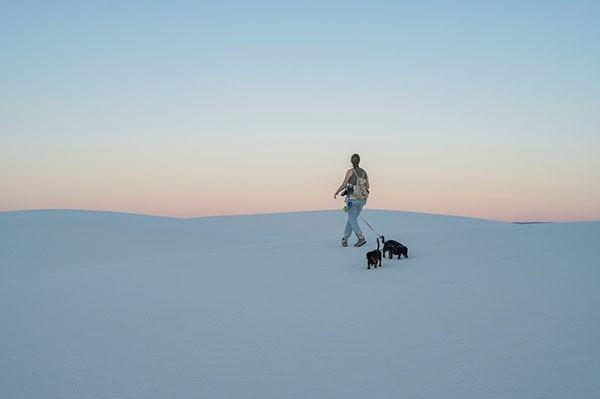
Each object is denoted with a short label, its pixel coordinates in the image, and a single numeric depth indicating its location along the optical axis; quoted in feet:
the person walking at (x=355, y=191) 32.83
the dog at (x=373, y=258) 24.14
